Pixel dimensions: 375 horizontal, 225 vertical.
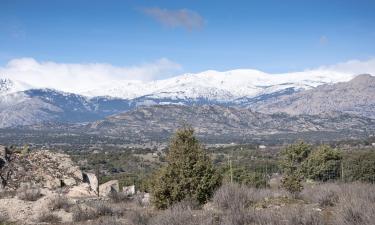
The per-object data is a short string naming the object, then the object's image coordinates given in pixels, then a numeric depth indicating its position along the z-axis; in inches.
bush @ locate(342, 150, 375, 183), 2322.8
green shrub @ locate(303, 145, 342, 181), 2349.9
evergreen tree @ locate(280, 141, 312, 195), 2476.5
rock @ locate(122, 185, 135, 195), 1565.5
